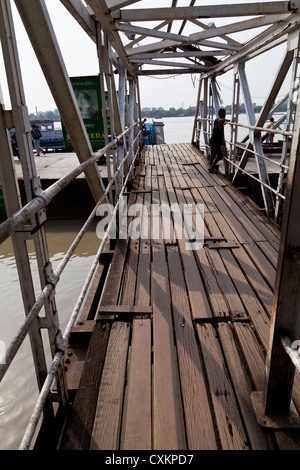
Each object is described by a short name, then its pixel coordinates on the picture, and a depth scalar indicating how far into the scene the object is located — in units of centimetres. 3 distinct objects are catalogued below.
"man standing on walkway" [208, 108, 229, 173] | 817
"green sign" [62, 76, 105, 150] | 848
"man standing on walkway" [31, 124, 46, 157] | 1627
